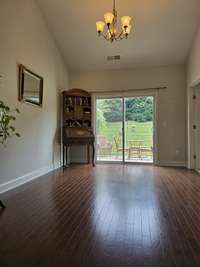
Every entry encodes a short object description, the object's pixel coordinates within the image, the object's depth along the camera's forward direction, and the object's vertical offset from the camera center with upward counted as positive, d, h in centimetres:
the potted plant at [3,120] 296 +23
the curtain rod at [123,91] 602 +137
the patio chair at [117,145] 636 -24
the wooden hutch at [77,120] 587 +49
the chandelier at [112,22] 342 +189
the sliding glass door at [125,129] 618 +24
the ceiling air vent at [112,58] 585 +220
